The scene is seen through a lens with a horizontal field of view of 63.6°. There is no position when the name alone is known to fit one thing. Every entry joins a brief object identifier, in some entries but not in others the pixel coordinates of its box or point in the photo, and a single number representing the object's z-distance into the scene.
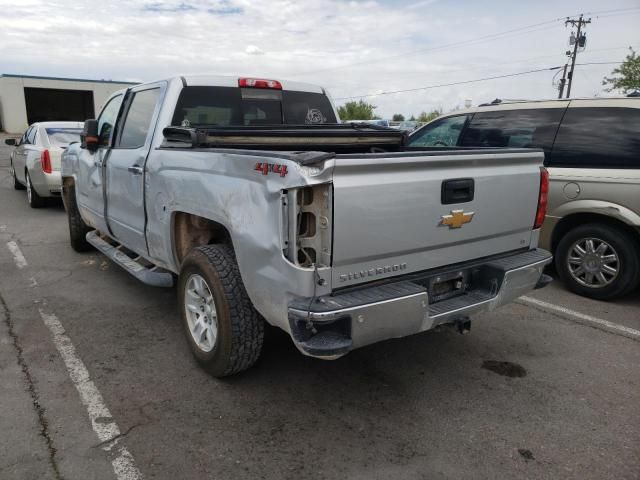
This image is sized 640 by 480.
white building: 40.88
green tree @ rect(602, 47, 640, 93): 34.31
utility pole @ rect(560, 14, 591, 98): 35.66
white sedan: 8.97
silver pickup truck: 2.56
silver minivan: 4.76
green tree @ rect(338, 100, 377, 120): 66.31
